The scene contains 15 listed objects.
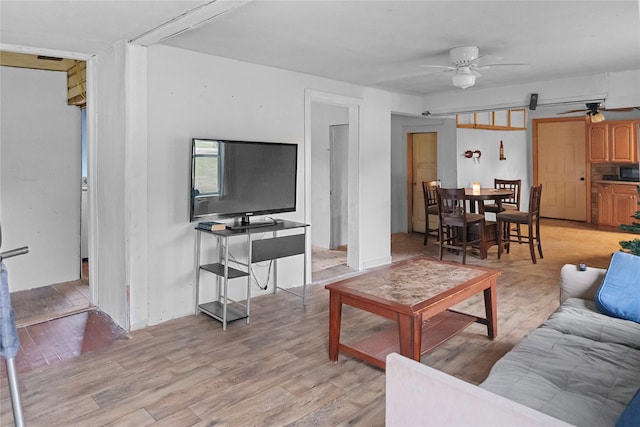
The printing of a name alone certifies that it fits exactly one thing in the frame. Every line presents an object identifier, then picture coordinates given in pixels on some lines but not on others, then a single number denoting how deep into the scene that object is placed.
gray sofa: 1.30
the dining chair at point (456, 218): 5.56
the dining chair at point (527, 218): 5.71
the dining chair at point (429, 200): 6.61
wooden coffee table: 2.46
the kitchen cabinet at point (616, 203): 7.90
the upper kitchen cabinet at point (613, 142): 7.95
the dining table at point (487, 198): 5.82
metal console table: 3.54
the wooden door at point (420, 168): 7.72
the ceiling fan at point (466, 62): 3.58
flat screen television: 3.57
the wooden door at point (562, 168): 8.92
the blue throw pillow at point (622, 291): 2.45
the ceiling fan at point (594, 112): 5.16
